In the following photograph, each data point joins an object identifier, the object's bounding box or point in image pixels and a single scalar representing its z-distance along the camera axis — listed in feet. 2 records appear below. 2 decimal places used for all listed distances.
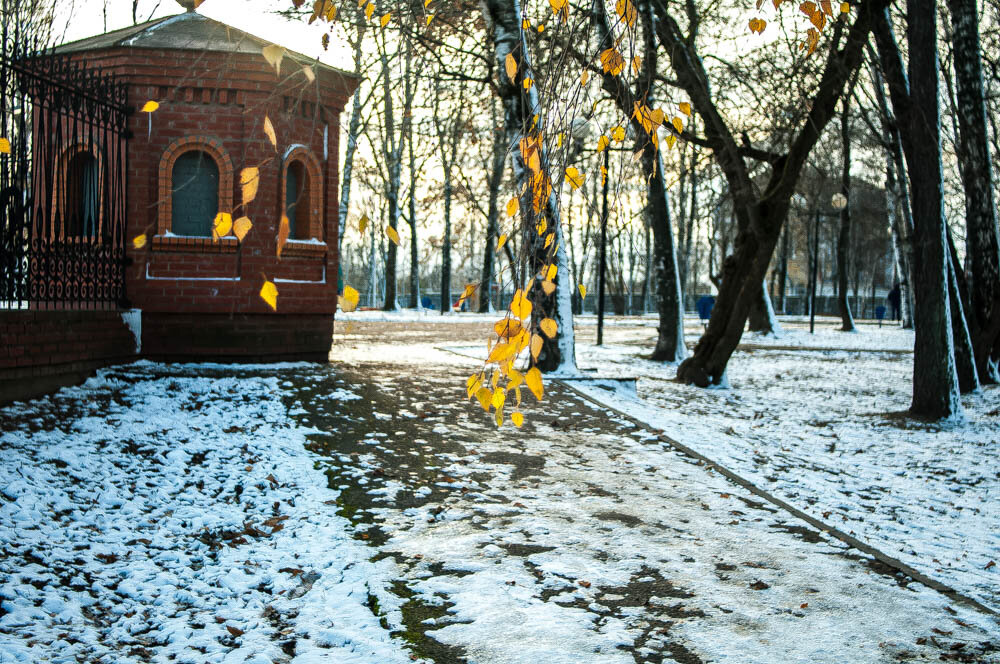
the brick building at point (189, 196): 28.76
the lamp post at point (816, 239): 64.88
